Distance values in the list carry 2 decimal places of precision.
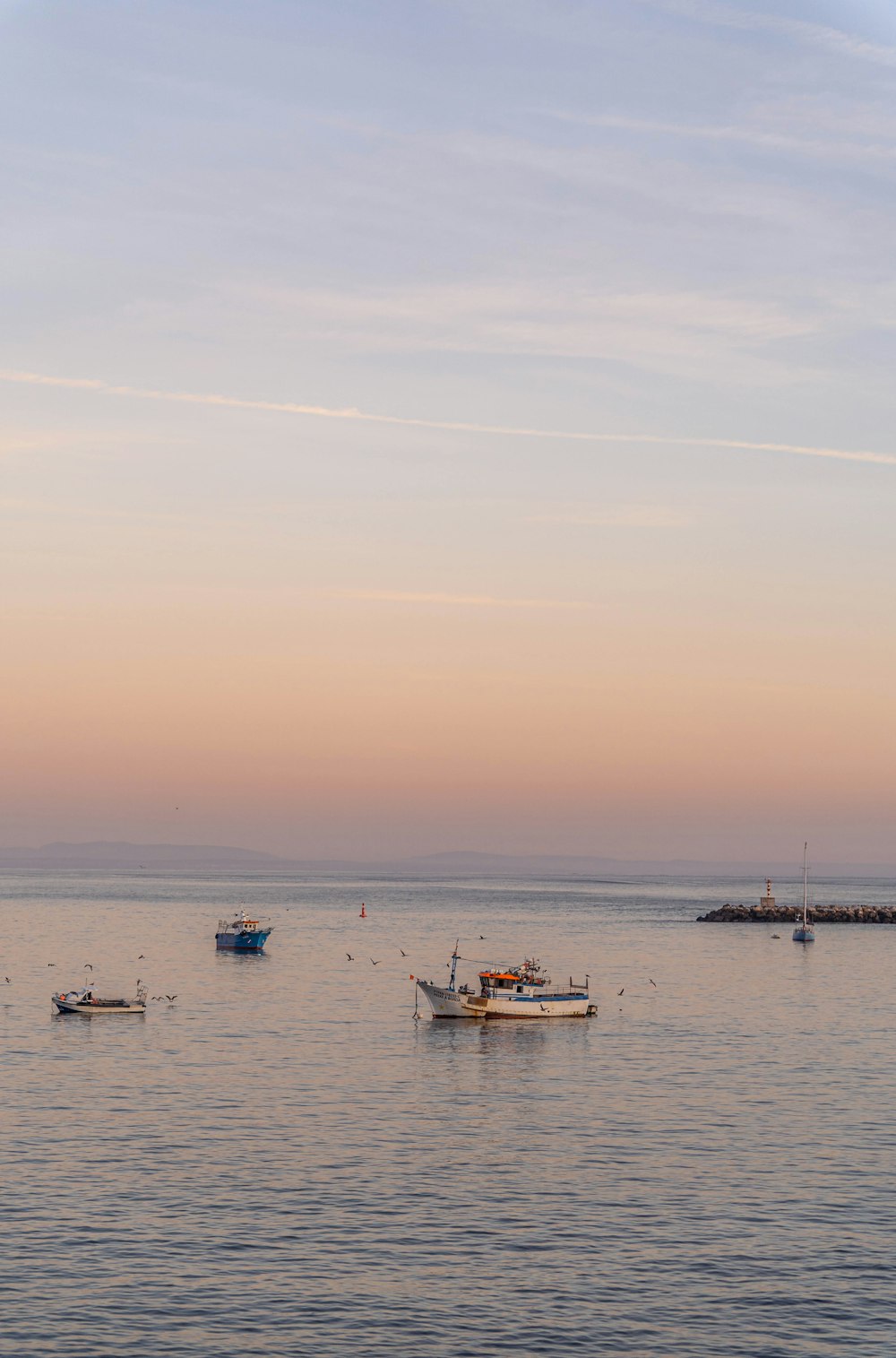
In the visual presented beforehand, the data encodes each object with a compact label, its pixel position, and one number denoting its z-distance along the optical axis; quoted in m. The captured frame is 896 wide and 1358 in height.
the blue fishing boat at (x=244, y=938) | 176.75
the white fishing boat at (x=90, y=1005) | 108.31
